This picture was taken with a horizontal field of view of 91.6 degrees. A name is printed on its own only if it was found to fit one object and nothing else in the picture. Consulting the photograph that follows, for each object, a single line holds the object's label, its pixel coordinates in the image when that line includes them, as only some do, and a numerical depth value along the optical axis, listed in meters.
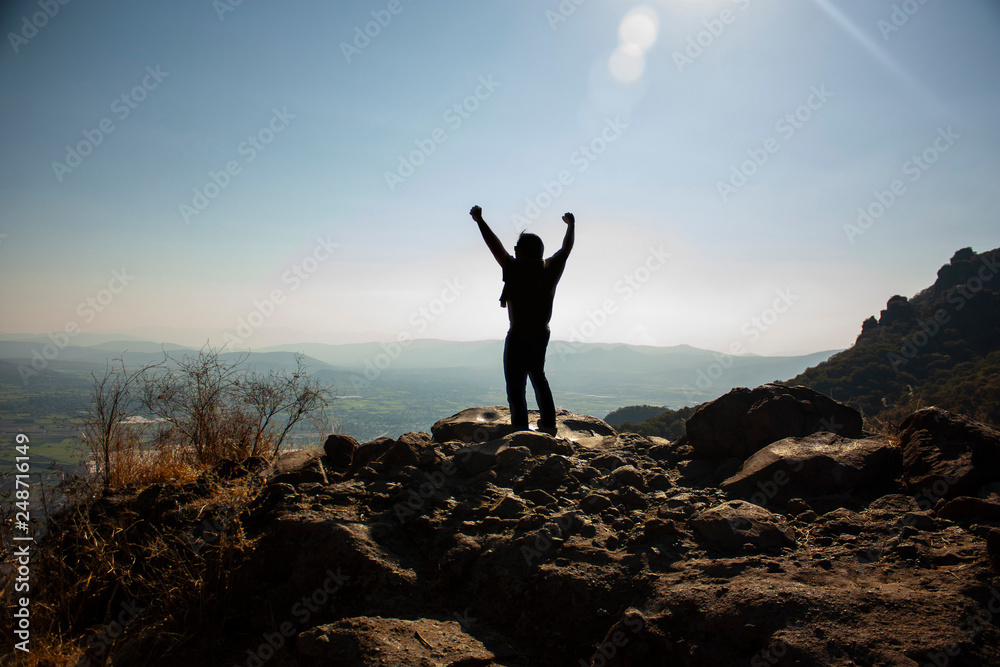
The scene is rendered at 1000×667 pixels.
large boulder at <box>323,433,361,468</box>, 4.83
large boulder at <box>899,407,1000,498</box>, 3.12
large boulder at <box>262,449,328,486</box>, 4.21
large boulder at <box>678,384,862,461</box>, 4.44
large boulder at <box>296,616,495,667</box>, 2.31
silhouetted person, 5.54
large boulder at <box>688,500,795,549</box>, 2.90
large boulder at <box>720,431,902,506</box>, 3.57
